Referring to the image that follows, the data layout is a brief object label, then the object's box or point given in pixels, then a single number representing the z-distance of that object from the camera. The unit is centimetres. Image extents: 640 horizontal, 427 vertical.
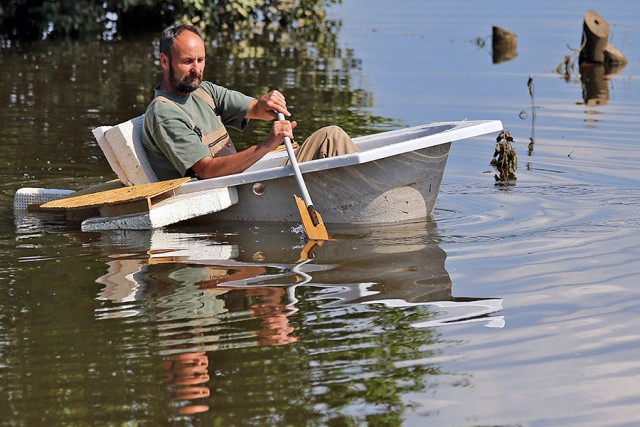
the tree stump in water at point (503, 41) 1953
